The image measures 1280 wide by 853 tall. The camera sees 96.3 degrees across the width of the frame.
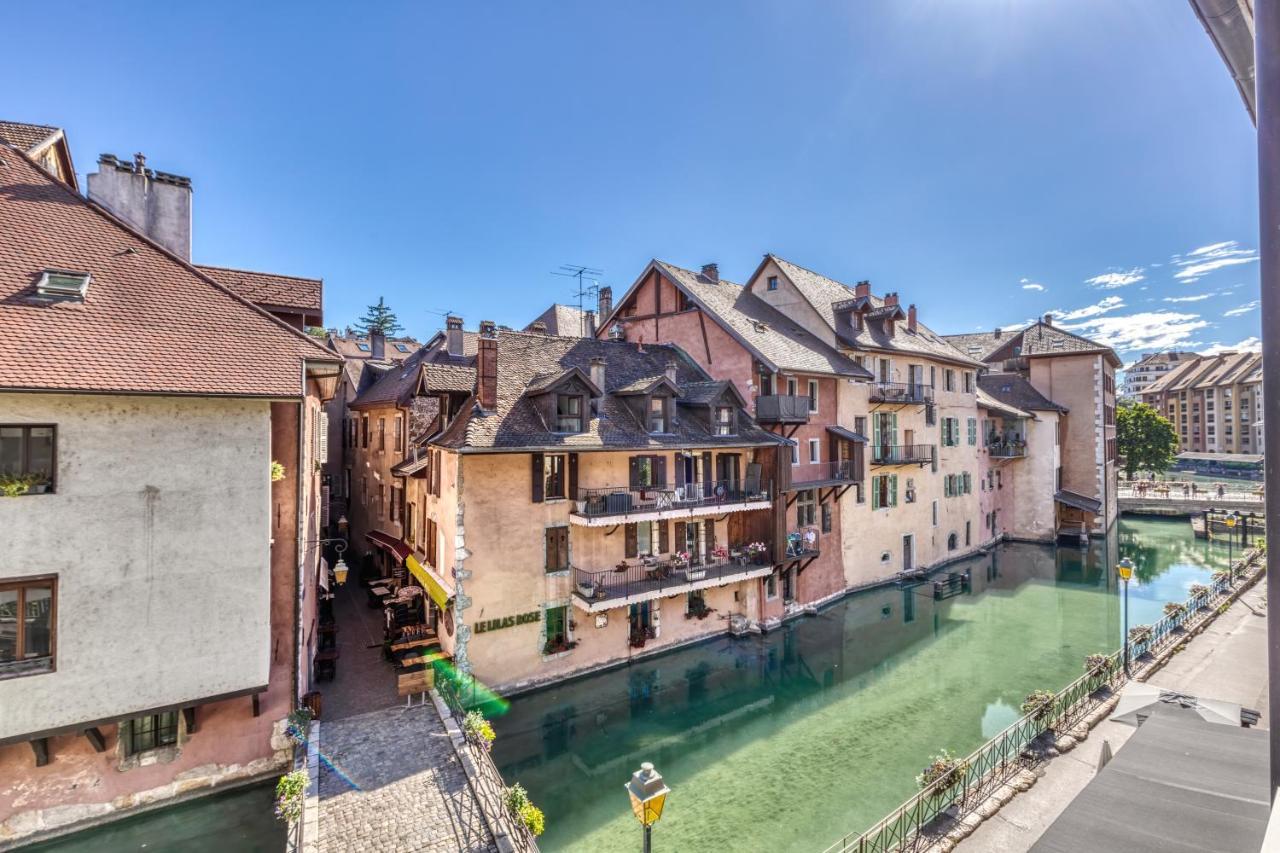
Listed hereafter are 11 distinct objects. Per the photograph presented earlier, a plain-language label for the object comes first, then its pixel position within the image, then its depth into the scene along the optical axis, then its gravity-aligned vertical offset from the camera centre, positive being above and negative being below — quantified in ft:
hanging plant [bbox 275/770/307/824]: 34.60 -21.89
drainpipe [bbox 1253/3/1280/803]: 9.20 +3.18
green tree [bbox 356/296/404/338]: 207.10 +43.02
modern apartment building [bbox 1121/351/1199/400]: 427.74 +54.01
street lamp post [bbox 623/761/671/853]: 24.77 -15.62
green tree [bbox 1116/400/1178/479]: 185.47 -0.72
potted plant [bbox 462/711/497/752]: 41.52 -21.51
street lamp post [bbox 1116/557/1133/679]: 57.82 -13.73
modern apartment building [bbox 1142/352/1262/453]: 291.38 +18.75
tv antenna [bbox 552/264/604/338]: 91.67 +23.58
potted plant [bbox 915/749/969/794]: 36.01 -21.45
